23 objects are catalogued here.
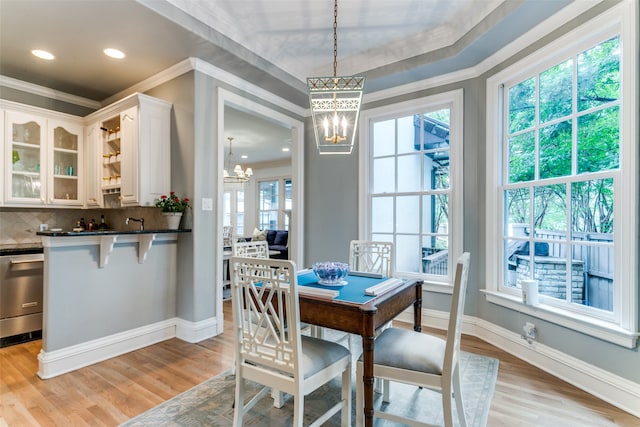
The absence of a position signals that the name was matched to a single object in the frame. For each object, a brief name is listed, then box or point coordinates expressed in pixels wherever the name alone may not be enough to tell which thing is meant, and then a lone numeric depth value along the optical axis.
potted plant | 2.88
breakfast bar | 2.29
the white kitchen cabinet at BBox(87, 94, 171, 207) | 2.94
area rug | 1.75
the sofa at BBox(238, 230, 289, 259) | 7.28
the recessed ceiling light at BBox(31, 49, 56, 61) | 2.77
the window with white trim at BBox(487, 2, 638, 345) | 1.95
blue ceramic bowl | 1.90
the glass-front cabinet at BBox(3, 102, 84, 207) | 3.16
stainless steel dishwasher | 2.82
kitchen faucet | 3.35
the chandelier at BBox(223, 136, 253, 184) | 6.37
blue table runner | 1.63
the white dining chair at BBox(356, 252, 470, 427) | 1.41
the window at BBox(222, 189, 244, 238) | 9.05
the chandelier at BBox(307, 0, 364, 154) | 1.90
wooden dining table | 1.46
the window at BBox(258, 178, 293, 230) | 8.30
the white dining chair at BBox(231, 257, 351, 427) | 1.36
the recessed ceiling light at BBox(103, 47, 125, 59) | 2.74
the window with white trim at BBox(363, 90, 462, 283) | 3.24
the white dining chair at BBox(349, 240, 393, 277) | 2.73
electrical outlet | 2.47
